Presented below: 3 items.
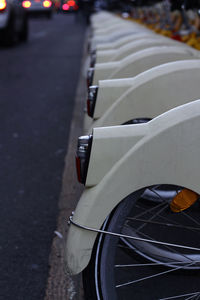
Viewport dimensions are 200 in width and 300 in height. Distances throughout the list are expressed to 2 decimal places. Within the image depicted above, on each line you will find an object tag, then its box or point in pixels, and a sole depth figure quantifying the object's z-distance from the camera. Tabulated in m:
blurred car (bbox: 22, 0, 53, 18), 37.75
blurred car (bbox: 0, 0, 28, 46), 13.77
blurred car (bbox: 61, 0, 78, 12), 46.44
